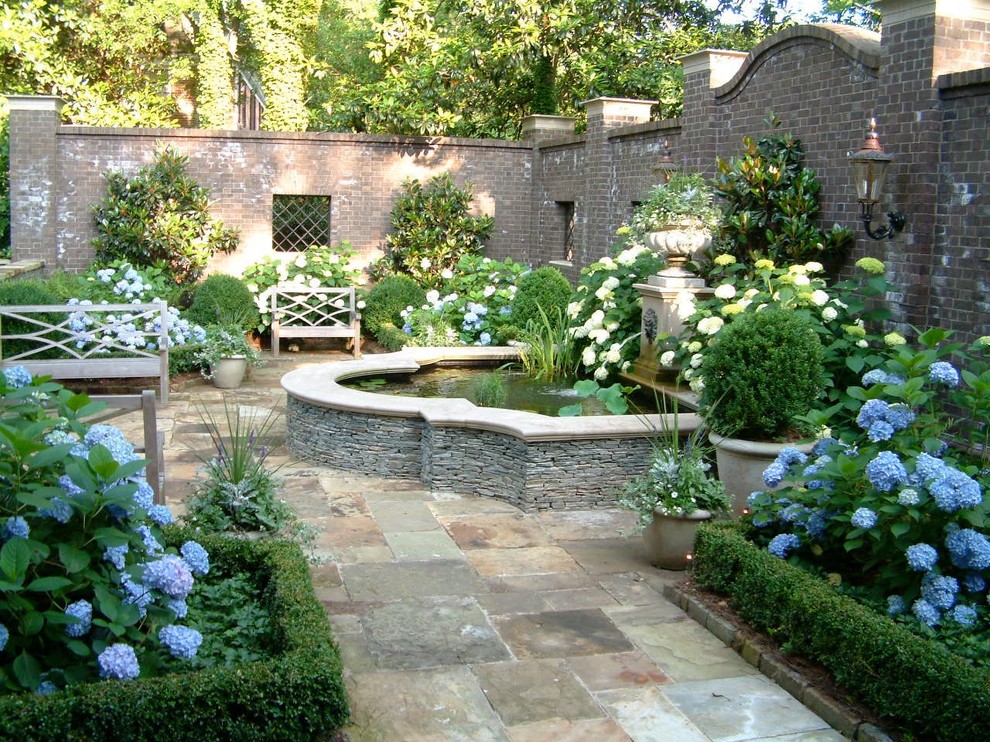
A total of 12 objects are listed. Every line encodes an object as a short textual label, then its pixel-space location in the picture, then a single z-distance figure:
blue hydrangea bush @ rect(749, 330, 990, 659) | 3.90
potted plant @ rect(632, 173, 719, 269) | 8.33
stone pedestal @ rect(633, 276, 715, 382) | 8.04
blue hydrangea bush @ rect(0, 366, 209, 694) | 3.11
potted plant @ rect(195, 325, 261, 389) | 10.38
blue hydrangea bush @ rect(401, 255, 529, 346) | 10.96
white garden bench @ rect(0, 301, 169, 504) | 9.13
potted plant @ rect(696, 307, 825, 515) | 5.93
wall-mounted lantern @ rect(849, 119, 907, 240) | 6.86
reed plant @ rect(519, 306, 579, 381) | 9.11
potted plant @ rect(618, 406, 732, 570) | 5.49
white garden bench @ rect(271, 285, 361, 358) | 12.48
